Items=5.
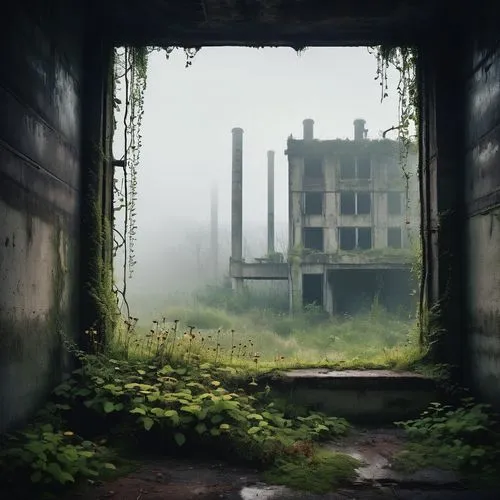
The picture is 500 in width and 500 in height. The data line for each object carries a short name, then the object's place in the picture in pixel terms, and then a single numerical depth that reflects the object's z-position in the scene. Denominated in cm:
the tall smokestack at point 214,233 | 4147
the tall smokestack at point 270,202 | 3131
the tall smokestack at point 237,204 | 2723
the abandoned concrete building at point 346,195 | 2680
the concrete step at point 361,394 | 607
